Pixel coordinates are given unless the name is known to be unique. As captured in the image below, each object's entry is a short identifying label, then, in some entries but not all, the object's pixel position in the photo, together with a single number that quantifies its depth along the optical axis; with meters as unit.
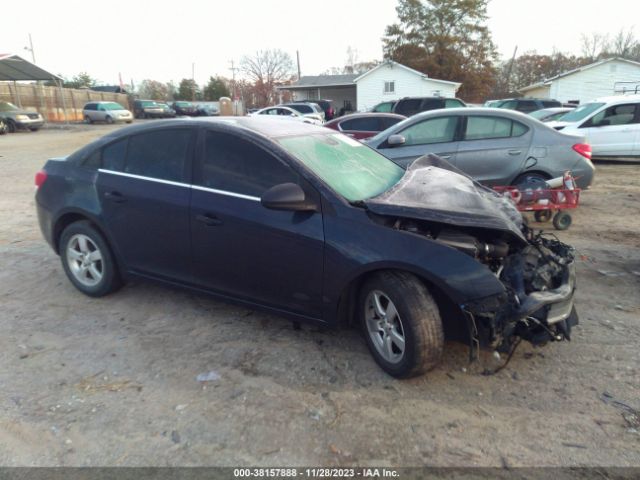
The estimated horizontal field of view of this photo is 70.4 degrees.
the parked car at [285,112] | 21.35
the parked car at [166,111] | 39.30
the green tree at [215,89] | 60.56
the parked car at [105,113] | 33.56
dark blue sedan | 2.77
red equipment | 5.90
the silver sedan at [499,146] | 6.65
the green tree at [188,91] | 63.47
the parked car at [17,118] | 25.23
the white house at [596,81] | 31.55
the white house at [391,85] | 35.28
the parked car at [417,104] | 17.58
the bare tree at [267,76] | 55.98
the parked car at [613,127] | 11.71
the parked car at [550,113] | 15.34
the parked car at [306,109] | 22.83
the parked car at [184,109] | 42.95
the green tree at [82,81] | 58.59
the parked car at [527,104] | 20.69
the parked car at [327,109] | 27.38
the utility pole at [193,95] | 63.22
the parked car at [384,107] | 19.97
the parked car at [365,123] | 11.16
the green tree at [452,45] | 43.53
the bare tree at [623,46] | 60.78
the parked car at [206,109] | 42.50
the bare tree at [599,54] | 60.70
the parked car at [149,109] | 38.87
